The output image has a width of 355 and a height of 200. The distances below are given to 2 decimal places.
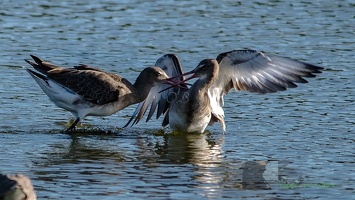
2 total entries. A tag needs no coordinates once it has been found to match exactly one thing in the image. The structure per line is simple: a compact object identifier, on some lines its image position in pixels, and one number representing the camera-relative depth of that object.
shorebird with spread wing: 13.07
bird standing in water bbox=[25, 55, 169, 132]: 13.09
